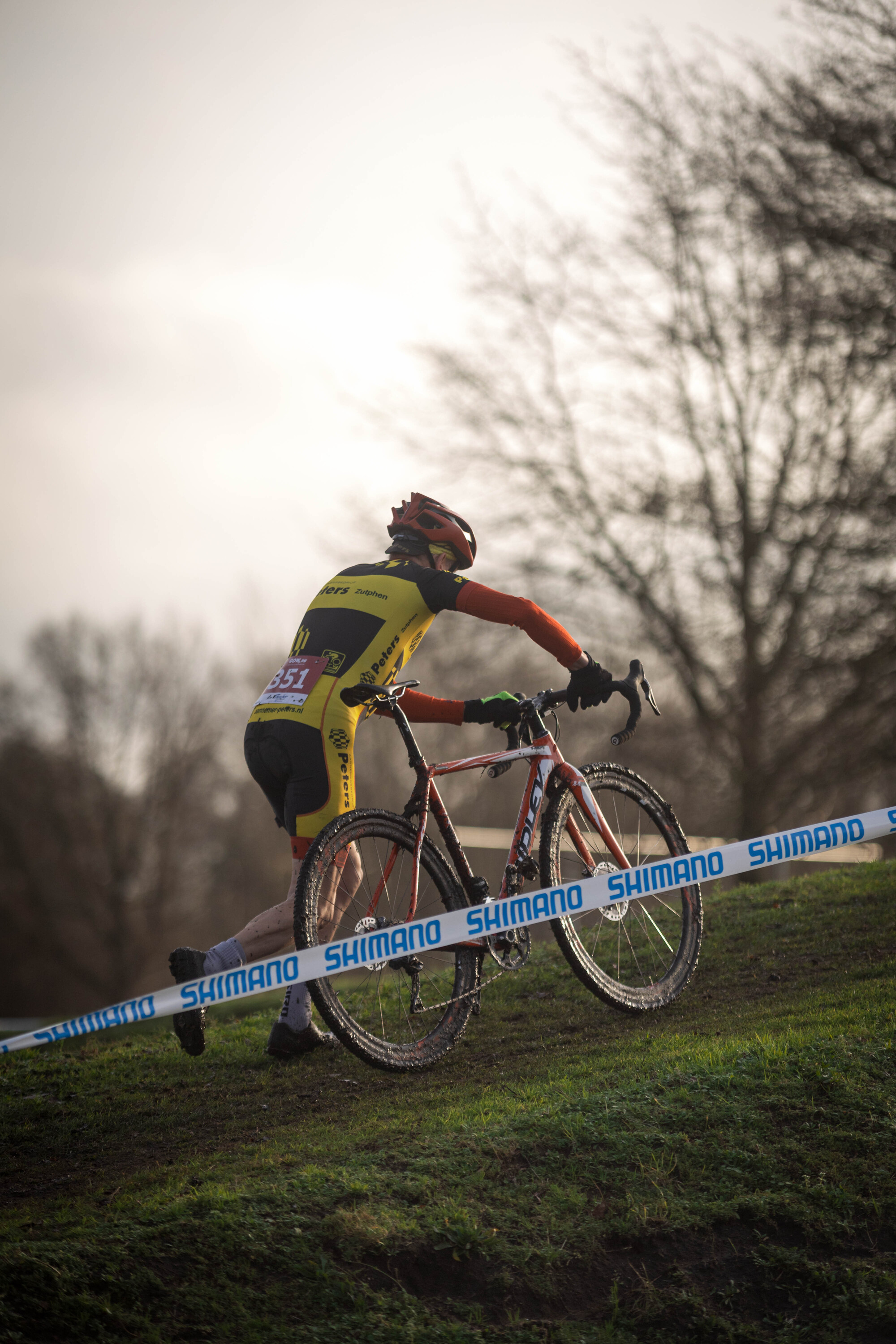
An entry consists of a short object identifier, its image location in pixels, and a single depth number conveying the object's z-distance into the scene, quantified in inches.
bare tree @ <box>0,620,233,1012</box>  2797.7
